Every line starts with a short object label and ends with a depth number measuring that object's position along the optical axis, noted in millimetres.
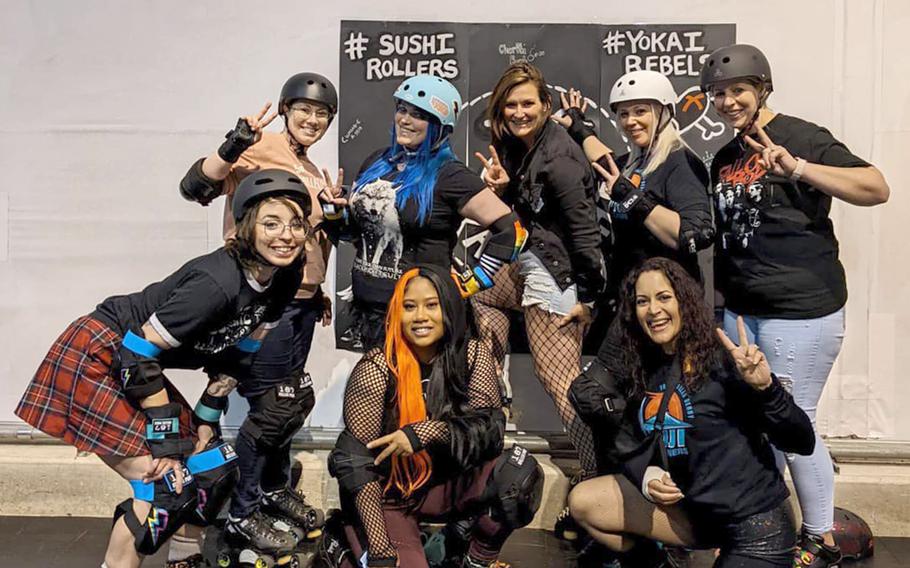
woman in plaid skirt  3059
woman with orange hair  3275
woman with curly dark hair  3047
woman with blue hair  3504
